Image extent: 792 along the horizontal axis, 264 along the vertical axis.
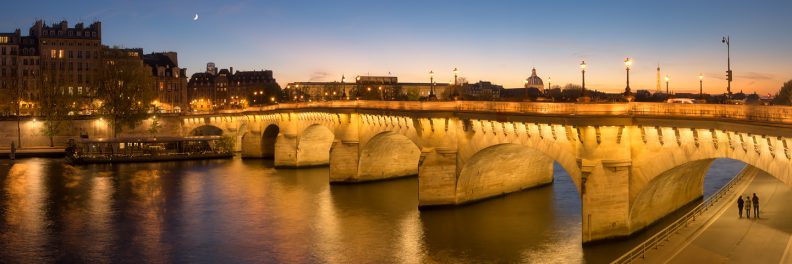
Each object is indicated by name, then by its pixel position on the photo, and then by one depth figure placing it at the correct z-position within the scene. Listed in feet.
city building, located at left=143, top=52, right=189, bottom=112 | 483.92
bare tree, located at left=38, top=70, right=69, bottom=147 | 313.73
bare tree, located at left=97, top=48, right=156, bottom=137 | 328.29
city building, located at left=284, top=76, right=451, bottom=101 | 533.14
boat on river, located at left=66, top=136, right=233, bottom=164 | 266.98
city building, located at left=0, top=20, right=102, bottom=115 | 379.55
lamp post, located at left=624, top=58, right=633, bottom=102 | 95.96
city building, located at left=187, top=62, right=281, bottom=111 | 618.85
